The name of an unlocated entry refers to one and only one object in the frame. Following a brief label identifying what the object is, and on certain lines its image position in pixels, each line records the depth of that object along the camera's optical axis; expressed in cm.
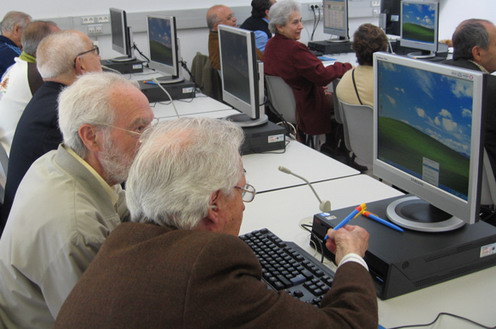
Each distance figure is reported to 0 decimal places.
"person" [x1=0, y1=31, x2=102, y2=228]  198
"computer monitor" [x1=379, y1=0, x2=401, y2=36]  560
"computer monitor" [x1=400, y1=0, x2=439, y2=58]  456
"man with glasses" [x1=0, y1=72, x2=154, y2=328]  124
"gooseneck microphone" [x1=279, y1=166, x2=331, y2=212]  171
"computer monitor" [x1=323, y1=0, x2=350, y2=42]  530
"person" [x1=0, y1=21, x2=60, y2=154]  284
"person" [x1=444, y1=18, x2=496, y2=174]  284
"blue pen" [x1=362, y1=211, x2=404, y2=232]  143
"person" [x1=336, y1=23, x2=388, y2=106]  291
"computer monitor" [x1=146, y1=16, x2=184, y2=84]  373
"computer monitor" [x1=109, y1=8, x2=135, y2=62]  475
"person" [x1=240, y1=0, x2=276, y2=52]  526
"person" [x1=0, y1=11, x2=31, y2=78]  428
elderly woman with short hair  385
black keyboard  130
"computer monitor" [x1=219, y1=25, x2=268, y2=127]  241
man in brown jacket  86
